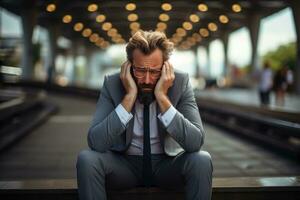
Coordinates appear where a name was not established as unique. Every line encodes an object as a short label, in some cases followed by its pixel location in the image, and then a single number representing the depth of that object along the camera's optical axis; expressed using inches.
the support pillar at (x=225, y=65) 1342.0
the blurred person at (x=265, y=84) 606.9
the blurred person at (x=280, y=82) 652.1
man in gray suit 114.6
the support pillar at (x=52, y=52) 1109.9
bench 135.9
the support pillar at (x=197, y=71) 1704.7
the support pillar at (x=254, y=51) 1101.4
